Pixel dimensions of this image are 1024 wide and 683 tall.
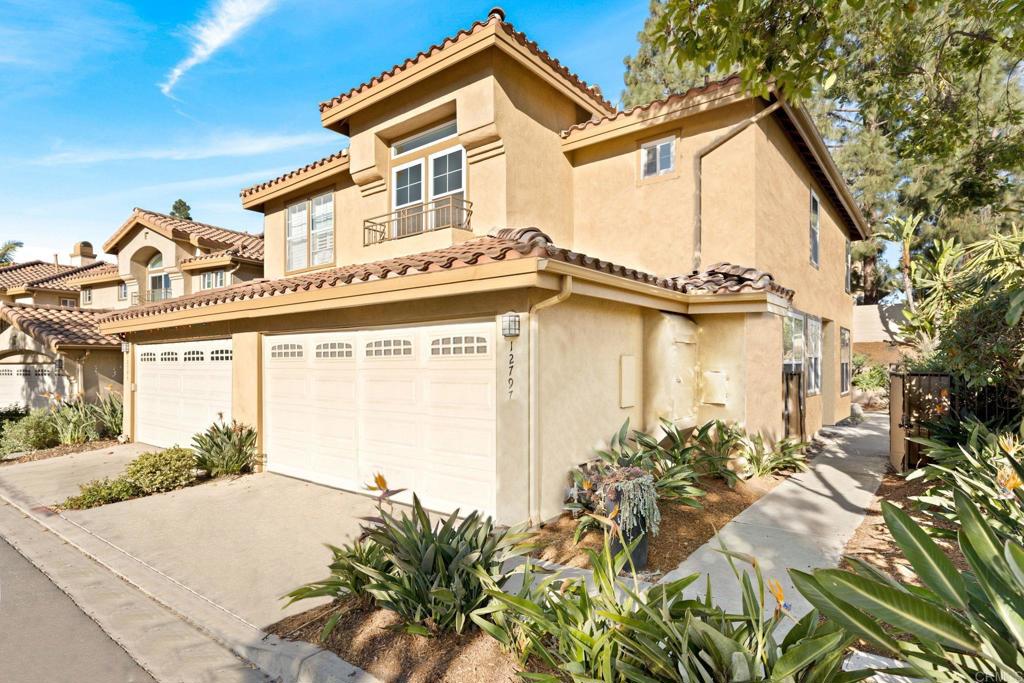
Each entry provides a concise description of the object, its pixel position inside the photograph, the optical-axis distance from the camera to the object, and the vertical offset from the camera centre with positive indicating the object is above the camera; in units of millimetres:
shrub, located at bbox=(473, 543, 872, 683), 2604 -1690
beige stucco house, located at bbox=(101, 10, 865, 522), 6777 +849
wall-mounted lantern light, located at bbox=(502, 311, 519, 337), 6309 +305
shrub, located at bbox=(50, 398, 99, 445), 13805 -1975
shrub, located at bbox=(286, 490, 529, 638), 4035 -1900
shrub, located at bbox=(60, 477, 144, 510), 8164 -2361
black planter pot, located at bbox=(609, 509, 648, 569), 5371 -2144
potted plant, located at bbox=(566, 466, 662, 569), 5414 -1690
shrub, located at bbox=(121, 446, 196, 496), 8891 -2161
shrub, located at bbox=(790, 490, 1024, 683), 2064 -1090
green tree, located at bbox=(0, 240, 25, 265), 36438 +7405
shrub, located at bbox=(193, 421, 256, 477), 9805 -1933
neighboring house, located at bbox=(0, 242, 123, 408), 15047 -108
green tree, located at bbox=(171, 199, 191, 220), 46844 +13264
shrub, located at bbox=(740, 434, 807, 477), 8812 -1946
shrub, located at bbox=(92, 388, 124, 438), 14516 -1933
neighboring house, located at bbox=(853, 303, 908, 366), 24234 +821
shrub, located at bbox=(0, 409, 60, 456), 13180 -2181
